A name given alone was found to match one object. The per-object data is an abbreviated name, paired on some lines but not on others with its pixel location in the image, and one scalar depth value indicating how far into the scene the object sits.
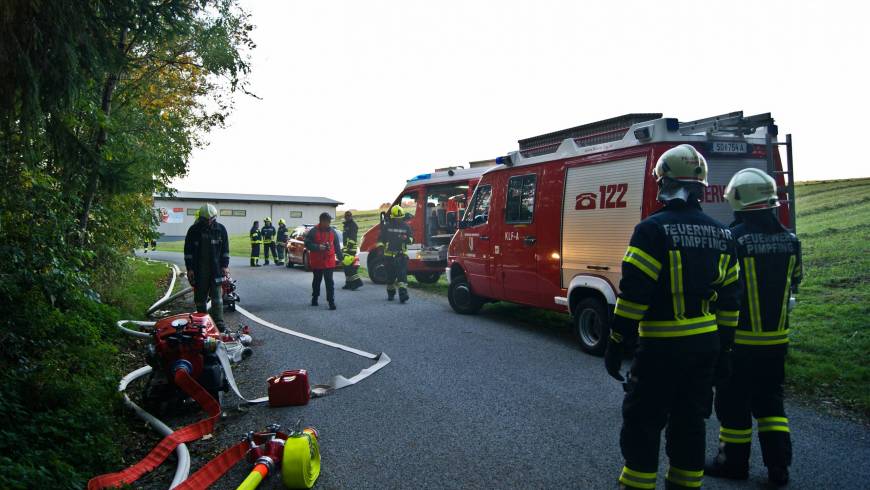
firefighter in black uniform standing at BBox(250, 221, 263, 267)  22.74
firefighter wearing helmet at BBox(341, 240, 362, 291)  14.36
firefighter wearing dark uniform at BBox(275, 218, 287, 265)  23.82
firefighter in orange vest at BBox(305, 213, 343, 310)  11.16
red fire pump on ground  5.20
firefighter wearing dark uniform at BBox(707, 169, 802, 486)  3.79
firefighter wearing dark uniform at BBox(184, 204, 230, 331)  8.29
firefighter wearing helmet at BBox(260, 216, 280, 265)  23.41
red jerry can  5.30
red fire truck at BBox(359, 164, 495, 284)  13.86
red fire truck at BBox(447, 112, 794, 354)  6.38
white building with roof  56.22
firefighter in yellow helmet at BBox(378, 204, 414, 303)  12.38
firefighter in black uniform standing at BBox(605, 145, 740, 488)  2.98
